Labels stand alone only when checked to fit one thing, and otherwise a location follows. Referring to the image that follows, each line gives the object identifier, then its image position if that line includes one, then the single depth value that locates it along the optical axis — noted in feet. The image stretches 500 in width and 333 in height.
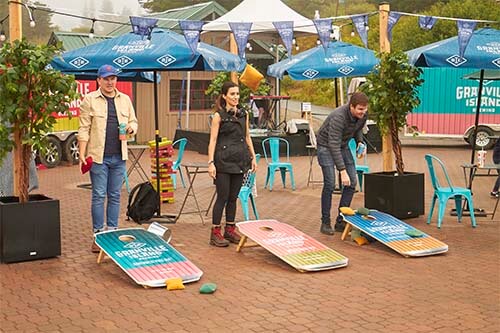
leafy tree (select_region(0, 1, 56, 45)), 148.50
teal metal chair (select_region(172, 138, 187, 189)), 39.70
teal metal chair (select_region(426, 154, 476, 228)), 31.17
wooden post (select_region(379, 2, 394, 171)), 35.22
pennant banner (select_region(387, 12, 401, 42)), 35.45
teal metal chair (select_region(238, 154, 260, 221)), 31.67
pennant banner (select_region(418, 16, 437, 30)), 37.22
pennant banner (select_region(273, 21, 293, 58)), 37.01
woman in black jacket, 26.55
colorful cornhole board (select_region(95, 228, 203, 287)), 21.88
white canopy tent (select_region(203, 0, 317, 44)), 65.21
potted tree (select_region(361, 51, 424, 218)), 32.45
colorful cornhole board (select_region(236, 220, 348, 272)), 23.73
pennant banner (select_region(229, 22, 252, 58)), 36.10
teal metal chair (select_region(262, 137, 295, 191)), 42.89
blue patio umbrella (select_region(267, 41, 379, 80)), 42.91
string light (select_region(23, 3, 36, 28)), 31.59
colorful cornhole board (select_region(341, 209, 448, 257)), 25.79
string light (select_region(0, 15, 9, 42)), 37.02
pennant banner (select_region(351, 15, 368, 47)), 36.26
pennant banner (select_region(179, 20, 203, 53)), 32.12
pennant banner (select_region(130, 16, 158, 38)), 31.76
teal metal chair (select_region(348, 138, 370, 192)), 42.24
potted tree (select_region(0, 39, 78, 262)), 24.03
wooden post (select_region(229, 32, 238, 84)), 48.78
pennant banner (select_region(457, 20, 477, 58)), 33.27
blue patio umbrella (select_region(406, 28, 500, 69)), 33.19
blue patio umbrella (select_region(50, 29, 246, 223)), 30.91
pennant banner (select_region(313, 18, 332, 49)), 35.38
